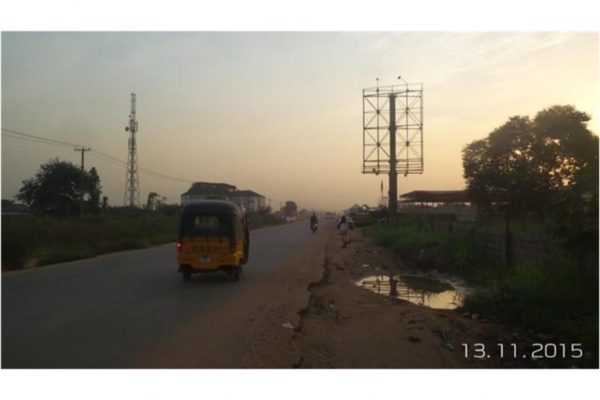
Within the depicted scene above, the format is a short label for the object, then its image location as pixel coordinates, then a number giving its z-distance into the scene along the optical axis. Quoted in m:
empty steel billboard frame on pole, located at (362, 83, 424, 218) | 40.22
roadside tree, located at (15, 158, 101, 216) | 57.56
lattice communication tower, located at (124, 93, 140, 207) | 54.81
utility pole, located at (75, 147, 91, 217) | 47.84
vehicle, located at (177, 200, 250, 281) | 14.77
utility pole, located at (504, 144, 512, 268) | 16.34
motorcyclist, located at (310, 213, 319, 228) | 52.18
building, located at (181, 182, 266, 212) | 62.12
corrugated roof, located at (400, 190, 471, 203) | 65.81
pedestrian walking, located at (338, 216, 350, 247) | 32.50
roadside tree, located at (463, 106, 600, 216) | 29.14
